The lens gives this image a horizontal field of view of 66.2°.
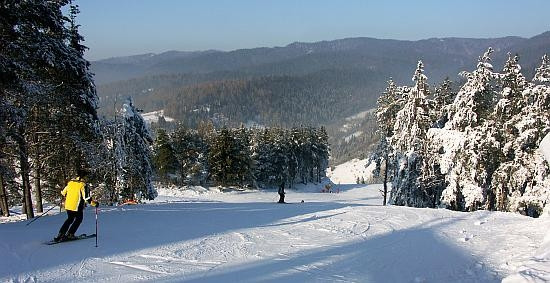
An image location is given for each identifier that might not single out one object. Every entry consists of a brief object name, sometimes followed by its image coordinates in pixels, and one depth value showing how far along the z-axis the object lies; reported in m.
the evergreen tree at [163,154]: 54.94
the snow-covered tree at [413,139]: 29.67
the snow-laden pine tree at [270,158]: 61.25
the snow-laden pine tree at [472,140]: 23.55
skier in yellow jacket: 10.23
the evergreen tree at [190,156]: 58.22
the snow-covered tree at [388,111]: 34.50
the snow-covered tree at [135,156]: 30.50
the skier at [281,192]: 26.20
